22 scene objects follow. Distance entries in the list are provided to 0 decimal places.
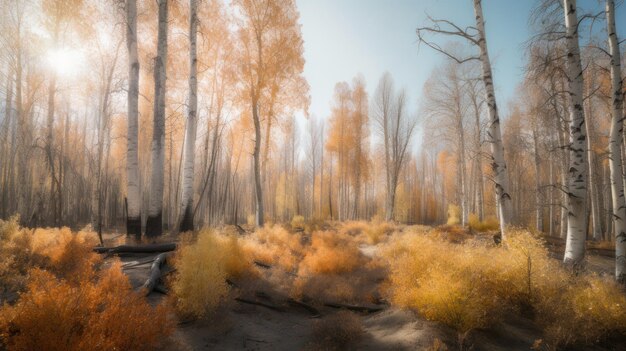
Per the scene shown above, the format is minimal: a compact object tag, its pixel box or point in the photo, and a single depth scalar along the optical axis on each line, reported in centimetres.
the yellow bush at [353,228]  1404
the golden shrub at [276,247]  763
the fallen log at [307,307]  509
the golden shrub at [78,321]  227
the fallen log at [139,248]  654
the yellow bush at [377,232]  1166
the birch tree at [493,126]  654
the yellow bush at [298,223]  1563
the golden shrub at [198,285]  401
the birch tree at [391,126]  1738
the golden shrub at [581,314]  339
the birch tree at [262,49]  1220
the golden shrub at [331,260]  728
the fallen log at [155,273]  454
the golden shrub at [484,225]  1355
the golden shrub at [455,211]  2214
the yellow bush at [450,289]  354
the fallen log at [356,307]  504
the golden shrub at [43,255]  421
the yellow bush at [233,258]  591
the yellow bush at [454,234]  1020
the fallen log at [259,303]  507
